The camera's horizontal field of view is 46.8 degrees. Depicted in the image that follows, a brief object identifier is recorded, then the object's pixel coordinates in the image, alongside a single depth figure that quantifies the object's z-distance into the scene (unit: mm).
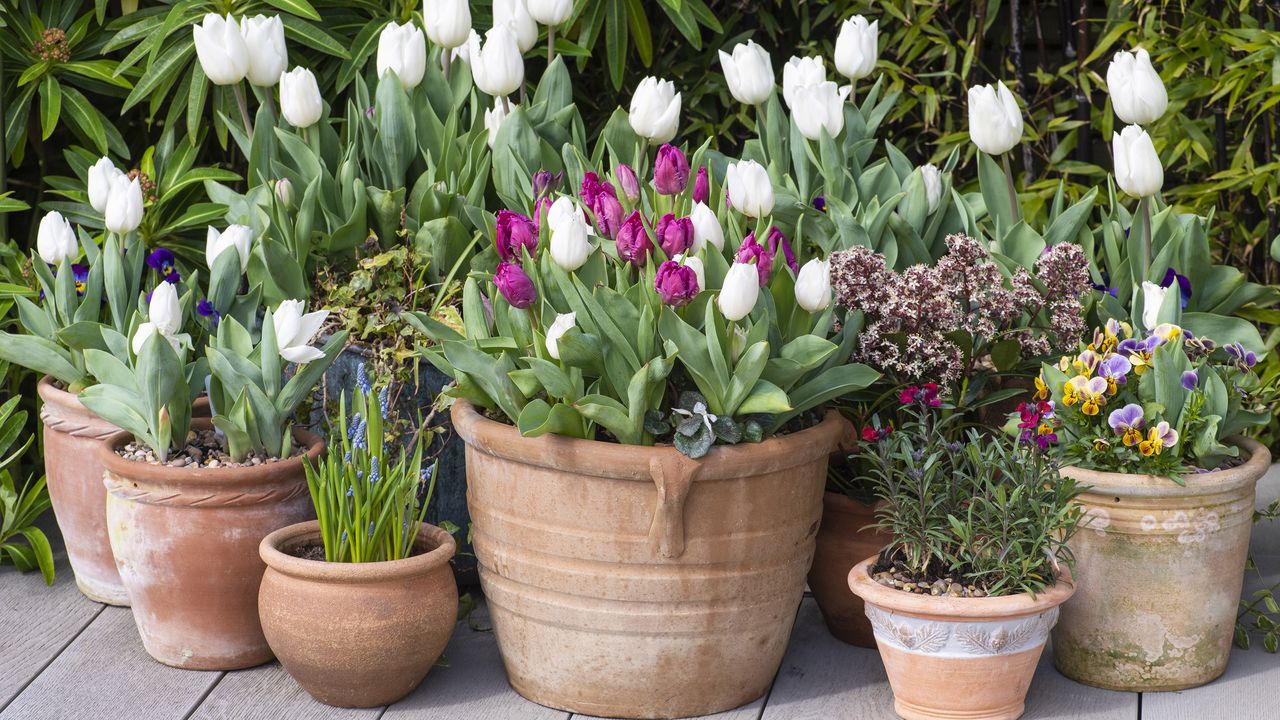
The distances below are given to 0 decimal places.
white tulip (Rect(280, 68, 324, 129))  2561
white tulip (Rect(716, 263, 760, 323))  1909
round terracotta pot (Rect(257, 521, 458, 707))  2148
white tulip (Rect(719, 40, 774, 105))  2625
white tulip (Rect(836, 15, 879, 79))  2701
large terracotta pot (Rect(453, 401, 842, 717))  2092
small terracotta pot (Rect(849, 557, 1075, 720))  2094
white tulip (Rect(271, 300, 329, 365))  2225
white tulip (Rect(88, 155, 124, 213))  2561
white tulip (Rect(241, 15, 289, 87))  2564
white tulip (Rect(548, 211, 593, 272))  2000
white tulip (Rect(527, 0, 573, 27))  2680
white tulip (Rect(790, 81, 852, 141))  2555
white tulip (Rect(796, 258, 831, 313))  2033
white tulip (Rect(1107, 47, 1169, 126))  2418
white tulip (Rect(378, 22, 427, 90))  2652
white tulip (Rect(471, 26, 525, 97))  2566
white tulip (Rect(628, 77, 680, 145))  2469
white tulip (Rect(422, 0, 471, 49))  2650
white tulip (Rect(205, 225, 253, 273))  2457
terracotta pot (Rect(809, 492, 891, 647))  2426
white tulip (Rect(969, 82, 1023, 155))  2438
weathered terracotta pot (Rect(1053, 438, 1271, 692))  2207
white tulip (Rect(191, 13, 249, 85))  2545
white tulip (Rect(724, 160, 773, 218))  2246
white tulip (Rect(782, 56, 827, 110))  2602
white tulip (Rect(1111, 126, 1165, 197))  2365
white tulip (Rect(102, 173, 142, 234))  2492
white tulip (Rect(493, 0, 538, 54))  2711
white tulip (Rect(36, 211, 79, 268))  2562
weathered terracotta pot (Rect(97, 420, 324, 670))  2287
